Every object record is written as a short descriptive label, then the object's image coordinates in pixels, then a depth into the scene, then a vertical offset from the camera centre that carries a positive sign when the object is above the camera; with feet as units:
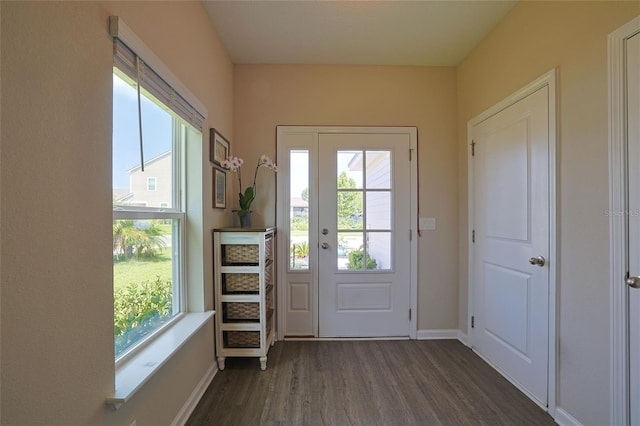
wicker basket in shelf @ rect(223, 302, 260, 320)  6.86 -2.47
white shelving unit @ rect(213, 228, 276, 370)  6.66 -1.95
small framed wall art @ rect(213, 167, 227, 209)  6.78 +0.66
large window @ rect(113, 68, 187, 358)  3.85 -0.04
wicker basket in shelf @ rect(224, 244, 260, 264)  6.77 -0.99
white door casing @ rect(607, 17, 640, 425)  4.02 -0.07
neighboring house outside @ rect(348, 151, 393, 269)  8.61 +0.32
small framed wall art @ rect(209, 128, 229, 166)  6.54 +1.72
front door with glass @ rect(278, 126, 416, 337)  8.55 -0.56
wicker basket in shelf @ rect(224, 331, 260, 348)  6.93 -3.22
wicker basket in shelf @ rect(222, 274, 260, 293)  6.77 -1.73
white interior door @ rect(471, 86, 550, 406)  5.58 -0.68
